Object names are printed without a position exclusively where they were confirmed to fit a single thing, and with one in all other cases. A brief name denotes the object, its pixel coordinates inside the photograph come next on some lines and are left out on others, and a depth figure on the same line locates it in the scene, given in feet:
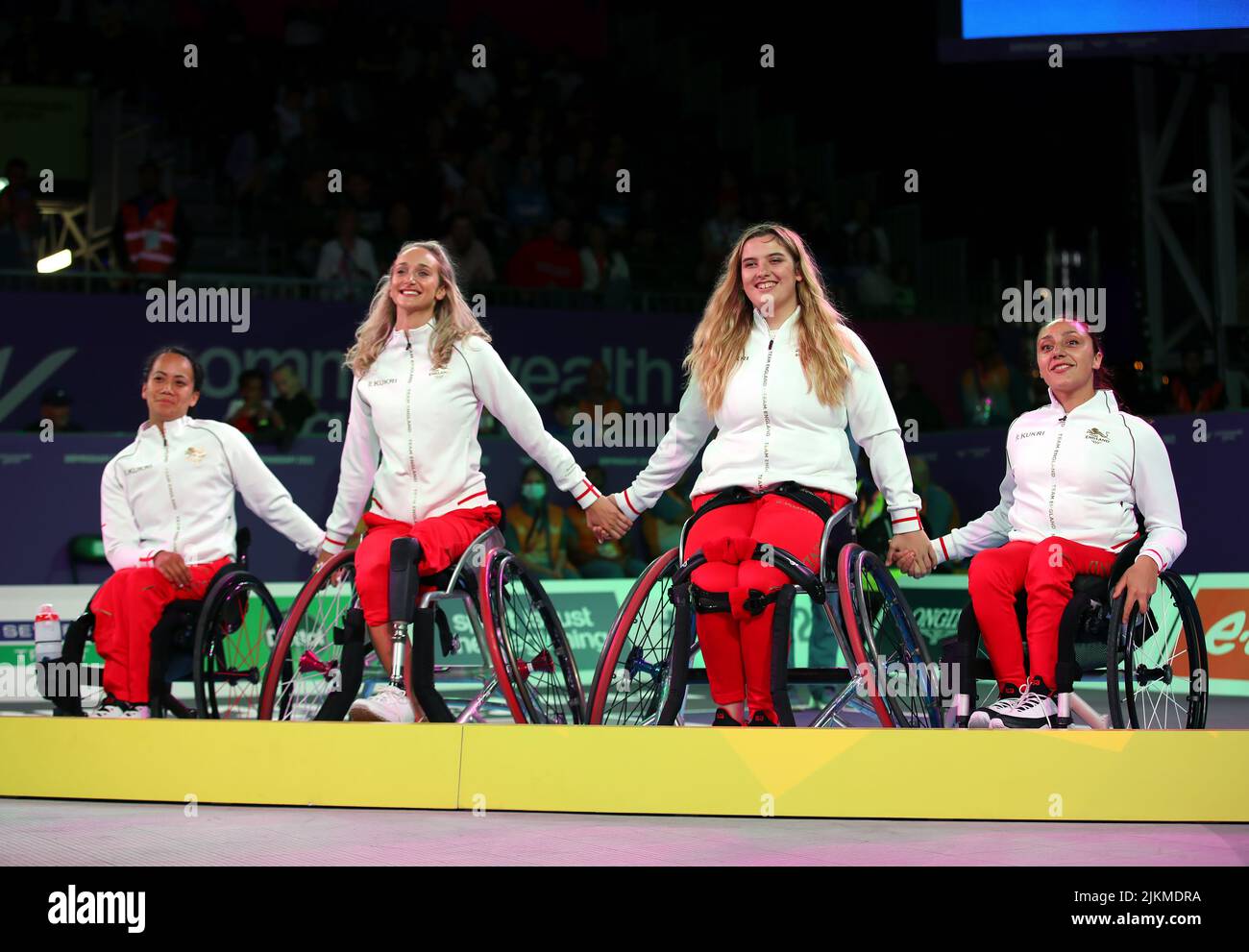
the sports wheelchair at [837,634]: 13.21
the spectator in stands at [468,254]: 35.94
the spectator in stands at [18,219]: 32.83
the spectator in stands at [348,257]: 34.42
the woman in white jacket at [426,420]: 15.65
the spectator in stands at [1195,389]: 31.35
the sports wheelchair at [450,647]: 14.51
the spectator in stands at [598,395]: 32.55
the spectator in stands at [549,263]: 36.42
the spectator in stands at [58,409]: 29.94
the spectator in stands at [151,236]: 33.42
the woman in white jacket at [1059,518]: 14.60
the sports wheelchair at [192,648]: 16.19
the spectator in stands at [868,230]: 40.09
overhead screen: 29.71
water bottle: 18.07
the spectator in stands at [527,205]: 39.24
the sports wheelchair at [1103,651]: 14.35
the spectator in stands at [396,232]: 36.11
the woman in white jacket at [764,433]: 13.64
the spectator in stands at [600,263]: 37.47
